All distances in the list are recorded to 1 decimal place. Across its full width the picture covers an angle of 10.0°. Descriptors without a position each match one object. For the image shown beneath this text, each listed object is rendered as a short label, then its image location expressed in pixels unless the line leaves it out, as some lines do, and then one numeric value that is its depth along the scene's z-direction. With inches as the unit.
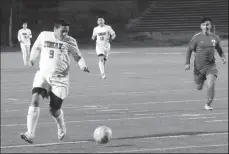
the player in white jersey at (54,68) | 636.6
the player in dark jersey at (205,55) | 725.1
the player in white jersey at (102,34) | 1006.7
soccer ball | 732.1
